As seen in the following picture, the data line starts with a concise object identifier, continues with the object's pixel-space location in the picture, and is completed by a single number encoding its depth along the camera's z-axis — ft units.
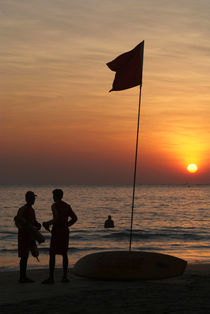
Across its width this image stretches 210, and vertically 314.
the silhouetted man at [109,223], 120.87
